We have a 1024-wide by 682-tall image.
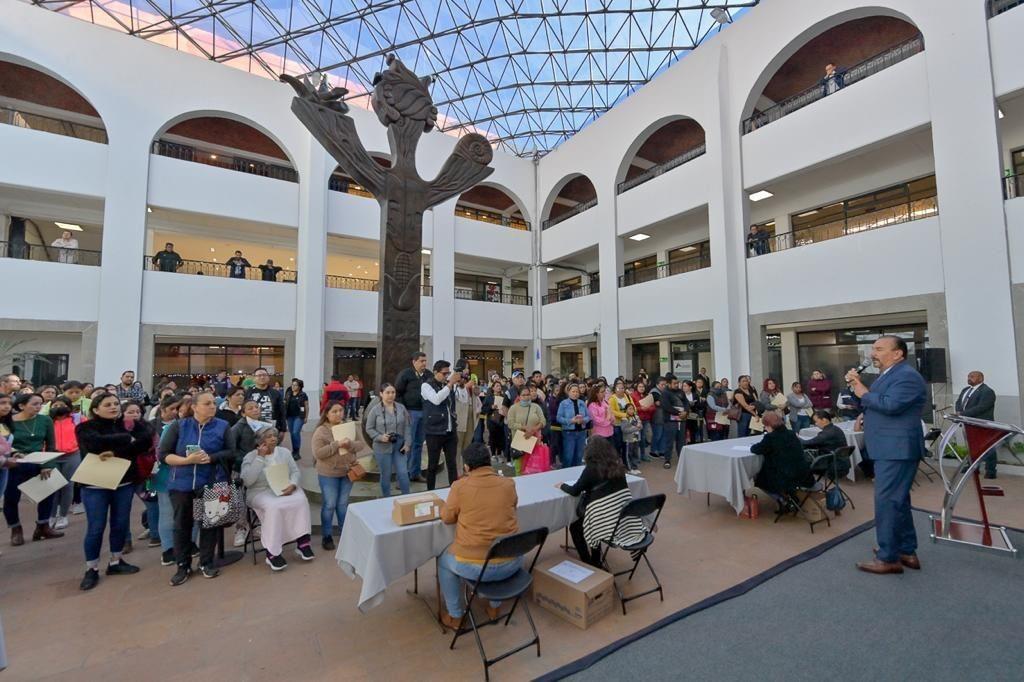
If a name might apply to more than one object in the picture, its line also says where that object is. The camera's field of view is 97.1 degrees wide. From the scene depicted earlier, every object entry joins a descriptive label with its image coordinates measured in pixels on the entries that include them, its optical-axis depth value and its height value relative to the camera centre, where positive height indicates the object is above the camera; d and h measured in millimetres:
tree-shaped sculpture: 6777 +3077
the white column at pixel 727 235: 12445 +3714
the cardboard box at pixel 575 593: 3166 -1631
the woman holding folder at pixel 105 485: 3852 -958
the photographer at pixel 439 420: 5629 -658
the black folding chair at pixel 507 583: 2682 -1379
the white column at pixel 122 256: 12383 +3221
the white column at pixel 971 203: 8141 +3046
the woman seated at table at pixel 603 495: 3582 -1028
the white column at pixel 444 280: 17656 +3508
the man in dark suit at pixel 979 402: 7125 -579
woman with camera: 5254 -757
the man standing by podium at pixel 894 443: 3664 -632
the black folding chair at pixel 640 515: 3436 -1156
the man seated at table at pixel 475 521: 2916 -1002
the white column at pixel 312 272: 14875 +3275
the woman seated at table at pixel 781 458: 5000 -1014
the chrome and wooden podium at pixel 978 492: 3836 -1198
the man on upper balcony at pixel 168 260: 13547 +3343
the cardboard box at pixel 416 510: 3068 -972
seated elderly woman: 4148 -1251
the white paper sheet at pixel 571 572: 3319 -1538
